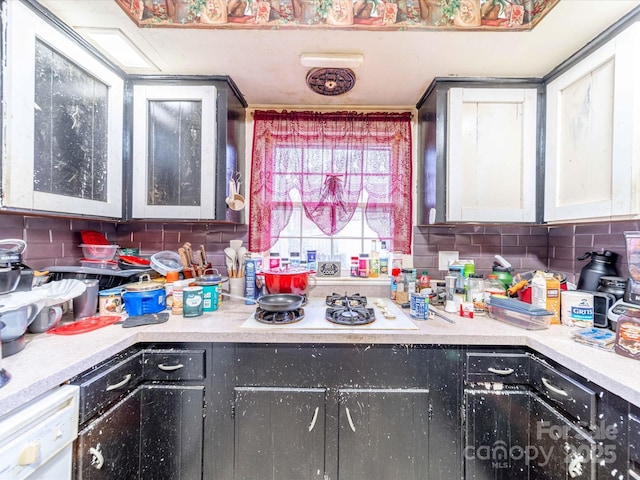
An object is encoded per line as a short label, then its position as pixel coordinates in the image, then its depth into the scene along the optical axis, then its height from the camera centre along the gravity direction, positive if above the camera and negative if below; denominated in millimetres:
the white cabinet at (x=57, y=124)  1011 +505
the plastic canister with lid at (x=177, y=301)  1419 -346
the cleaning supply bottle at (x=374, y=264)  1896 -188
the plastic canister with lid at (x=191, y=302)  1354 -334
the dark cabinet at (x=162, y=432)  1078 -838
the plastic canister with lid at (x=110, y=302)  1335 -332
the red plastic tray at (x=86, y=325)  1111 -394
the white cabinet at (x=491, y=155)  1545 +485
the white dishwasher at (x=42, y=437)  672 -553
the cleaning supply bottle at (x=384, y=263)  1907 -181
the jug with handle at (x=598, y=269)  1357 -152
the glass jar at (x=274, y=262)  1904 -179
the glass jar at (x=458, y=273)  1555 -208
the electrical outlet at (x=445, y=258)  1869 -139
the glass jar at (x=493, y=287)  1468 -280
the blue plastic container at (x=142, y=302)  1318 -330
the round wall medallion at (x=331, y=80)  1515 +935
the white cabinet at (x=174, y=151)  1579 +504
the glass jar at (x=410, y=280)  1658 -263
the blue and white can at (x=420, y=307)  1384 -361
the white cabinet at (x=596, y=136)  1080 +483
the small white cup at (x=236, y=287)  1708 -323
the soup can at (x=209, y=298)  1454 -339
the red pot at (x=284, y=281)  1637 -272
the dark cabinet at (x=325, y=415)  1156 -776
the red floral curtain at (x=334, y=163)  1869 +521
